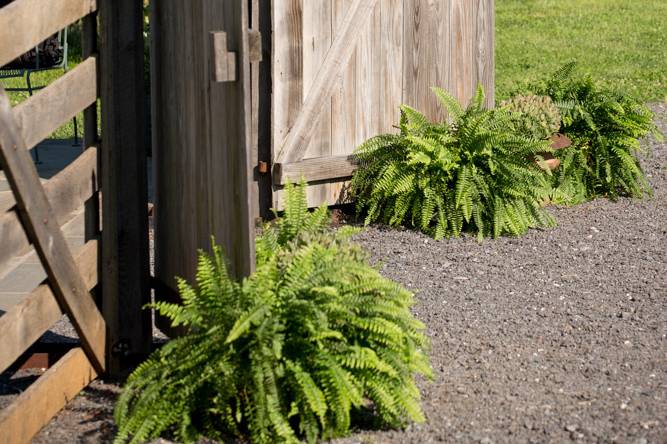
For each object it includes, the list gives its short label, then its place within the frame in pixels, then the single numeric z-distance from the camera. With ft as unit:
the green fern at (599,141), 41.67
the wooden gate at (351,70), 37.74
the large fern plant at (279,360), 20.72
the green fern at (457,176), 37.18
